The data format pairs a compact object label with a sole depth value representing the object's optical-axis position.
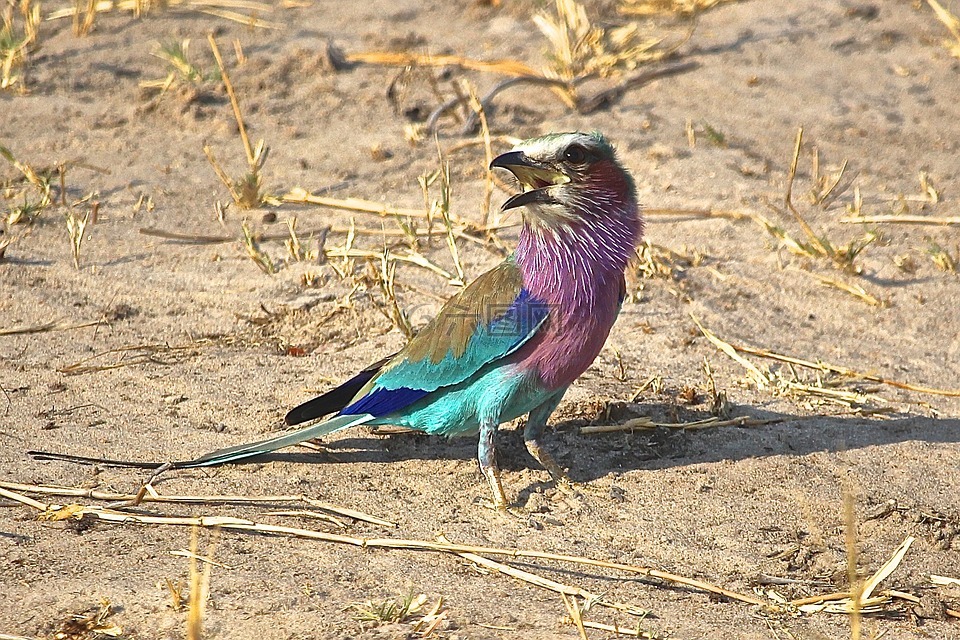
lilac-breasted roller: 6.61
